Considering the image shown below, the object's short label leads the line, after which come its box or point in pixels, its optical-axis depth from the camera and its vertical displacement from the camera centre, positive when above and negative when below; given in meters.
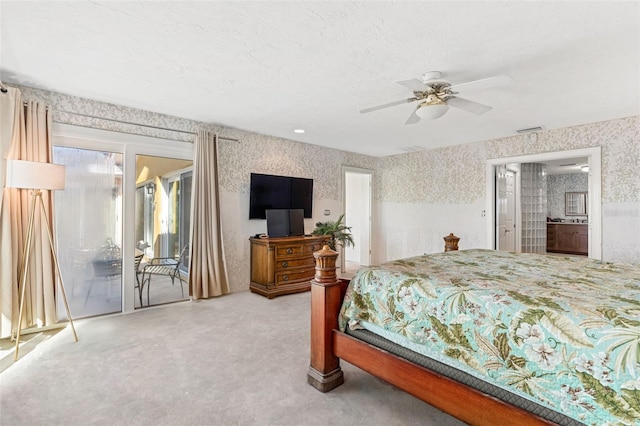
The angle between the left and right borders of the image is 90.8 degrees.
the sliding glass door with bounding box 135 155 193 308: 3.93 -0.19
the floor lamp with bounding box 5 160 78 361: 2.60 +0.25
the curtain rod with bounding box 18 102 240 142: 3.42 +1.07
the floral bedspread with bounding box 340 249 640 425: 1.17 -0.52
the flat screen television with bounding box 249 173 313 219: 4.87 +0.30
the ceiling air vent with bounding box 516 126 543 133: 4.43 +1.19
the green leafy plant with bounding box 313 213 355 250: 5.31 -0.33
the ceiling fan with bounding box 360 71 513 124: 2.61 +0.99
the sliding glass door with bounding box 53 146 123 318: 3.42 -0.20
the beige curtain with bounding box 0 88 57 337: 2.88 -0.21
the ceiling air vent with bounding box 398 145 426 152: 5.85 +1.21
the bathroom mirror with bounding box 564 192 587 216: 8.85 +0.26
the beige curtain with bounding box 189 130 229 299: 4.20 -0.16
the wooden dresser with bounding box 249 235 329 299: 4.48 -0.77
